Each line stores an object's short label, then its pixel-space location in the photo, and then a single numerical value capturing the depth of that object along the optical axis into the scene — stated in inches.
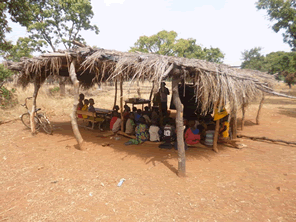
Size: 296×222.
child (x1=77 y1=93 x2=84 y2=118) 327.7
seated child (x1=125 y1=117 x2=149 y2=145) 245.2
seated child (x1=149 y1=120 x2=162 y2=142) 239.7
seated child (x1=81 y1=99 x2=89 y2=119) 318.7
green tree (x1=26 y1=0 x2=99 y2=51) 684.1
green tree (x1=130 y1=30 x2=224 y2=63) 1348.4
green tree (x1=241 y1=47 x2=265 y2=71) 1702.8
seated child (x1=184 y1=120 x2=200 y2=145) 231.0
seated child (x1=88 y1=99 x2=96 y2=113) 299.6
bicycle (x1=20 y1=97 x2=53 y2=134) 291.9
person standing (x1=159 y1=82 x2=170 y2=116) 306.1
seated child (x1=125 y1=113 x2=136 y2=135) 270.8
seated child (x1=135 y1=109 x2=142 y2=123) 284.7
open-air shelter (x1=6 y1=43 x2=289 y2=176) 160.4
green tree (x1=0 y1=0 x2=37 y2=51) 324.7
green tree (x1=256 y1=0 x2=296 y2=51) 501.7
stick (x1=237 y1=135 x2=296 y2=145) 254.8
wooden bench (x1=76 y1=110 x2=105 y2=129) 288.3
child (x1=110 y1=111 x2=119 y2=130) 289.2
